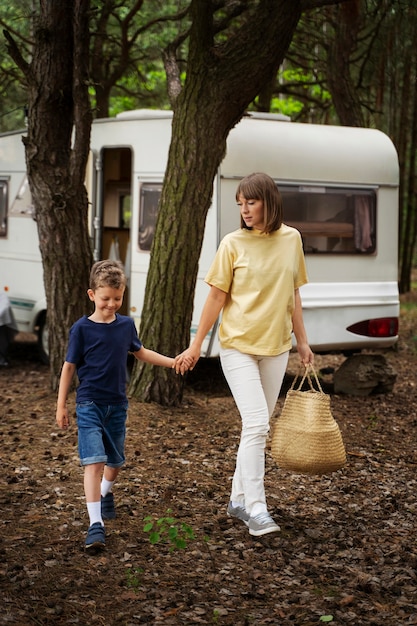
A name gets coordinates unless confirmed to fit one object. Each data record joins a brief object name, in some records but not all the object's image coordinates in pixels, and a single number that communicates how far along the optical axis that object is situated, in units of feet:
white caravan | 31.65
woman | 17.33
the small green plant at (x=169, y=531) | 16.84
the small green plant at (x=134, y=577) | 15.15
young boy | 16.55
